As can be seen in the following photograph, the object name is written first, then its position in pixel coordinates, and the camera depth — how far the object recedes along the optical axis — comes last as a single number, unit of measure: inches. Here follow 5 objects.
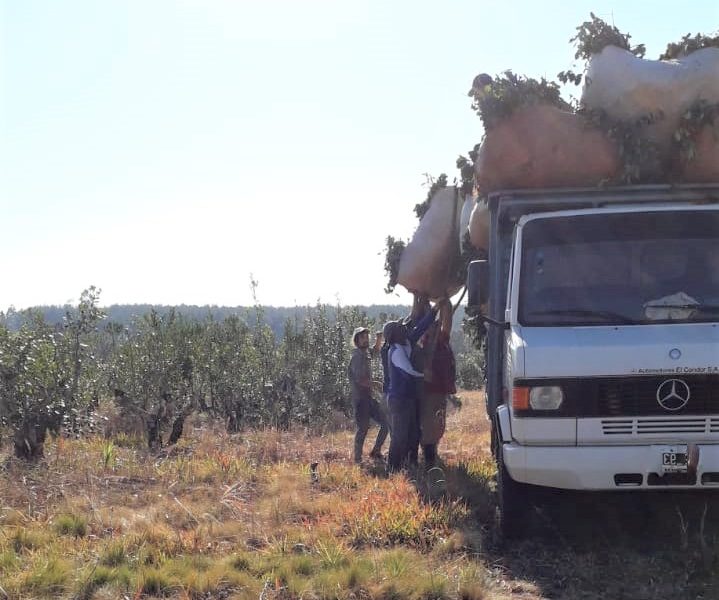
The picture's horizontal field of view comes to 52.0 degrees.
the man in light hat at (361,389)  362.3
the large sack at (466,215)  276.4
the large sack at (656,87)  209.6
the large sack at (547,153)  215.8
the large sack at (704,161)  208.2
